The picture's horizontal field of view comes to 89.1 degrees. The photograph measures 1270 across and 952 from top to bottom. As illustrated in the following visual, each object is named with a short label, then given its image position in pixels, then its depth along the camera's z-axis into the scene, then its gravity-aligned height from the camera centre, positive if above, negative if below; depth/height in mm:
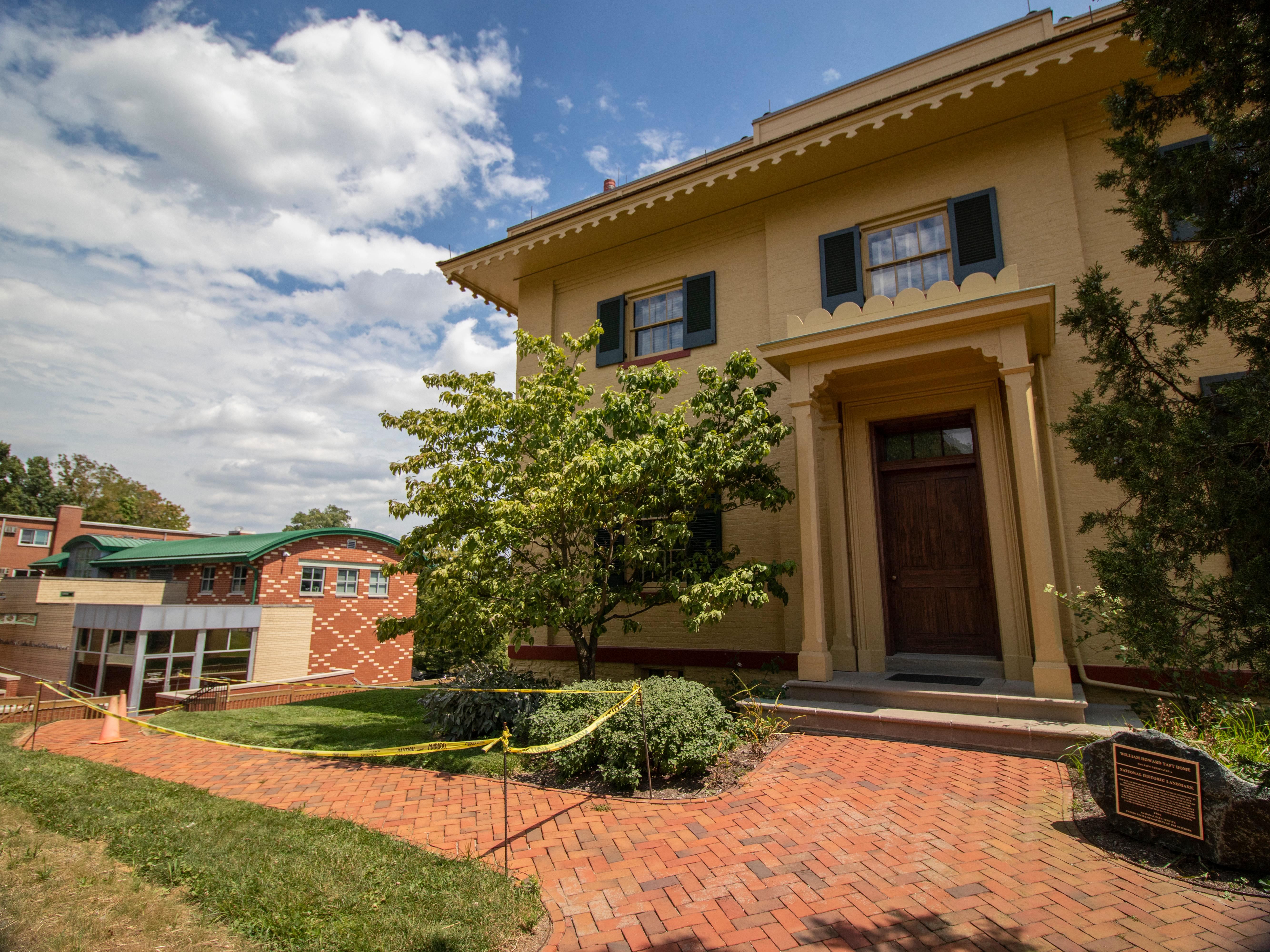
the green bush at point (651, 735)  5691 -1293
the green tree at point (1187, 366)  3777 +1550
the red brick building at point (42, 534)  38375 +3867
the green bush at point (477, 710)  7617 -1382
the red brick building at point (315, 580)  23422 +587
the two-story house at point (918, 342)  7477 +2984
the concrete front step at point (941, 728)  5781 -1310
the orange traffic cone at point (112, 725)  8281 -1655
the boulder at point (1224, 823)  3607 -1307
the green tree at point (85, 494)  49406 +8180
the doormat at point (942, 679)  7625 -1050
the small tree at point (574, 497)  7254 +1122
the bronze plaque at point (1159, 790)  3801 -1212
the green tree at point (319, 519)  80062 +9323
